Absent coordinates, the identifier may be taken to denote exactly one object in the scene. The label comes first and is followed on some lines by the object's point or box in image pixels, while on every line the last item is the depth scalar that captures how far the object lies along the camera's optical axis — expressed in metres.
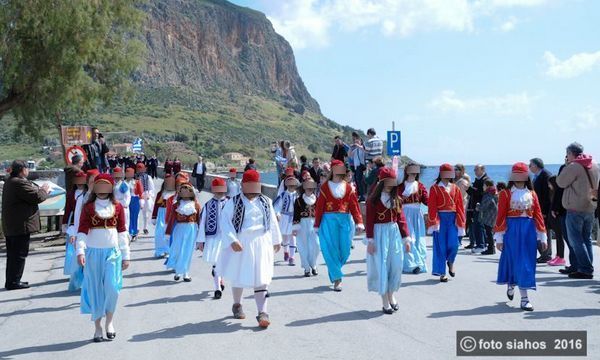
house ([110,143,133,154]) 89.04
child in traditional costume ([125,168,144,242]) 17.45
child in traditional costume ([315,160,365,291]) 10.29
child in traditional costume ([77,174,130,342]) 7.48
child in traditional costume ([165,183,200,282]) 11.38
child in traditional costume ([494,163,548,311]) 8.67
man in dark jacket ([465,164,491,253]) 14.91
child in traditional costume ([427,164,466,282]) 10.85
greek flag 47.34
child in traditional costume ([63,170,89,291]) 10.01
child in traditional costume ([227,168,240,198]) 16.38
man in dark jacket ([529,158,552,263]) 12.25
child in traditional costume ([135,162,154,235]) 18.75
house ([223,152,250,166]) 111.05
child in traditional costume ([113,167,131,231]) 15.54
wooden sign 18.30
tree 17.30
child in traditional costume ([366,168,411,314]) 8.56
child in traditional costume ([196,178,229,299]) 9.86
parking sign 17.17
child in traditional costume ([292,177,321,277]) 11.68
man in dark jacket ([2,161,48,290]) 11.33
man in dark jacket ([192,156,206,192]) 33.16
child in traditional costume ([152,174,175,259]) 13.95
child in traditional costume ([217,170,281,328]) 8.04
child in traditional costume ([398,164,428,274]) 11.72
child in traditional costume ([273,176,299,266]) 13.16
